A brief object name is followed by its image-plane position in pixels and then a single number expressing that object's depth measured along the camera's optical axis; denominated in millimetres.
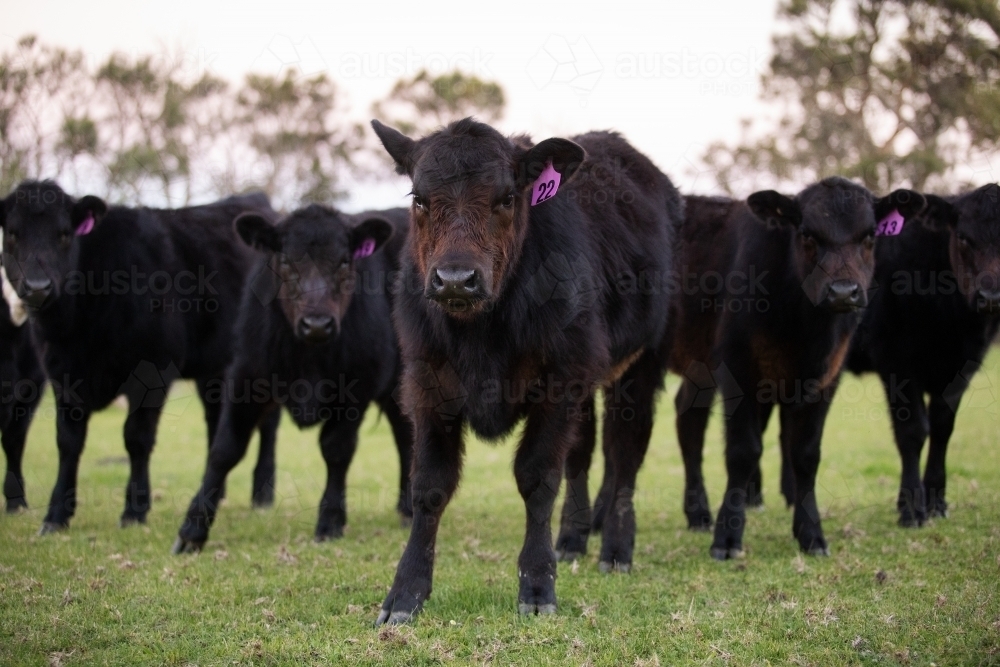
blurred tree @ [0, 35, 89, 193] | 16625
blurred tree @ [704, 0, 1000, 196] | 17578
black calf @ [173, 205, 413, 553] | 7398
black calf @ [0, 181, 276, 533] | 8062
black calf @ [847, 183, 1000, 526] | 7922
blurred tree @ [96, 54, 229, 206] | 24781
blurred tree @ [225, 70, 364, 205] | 29531
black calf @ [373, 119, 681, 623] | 5098
